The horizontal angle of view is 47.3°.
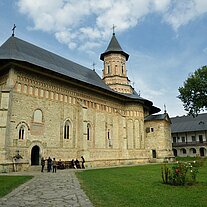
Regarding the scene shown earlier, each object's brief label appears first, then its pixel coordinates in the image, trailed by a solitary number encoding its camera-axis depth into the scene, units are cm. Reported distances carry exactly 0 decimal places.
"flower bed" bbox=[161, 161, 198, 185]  853
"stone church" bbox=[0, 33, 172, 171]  1695
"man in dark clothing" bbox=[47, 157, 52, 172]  1616
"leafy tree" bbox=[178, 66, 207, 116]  2509
